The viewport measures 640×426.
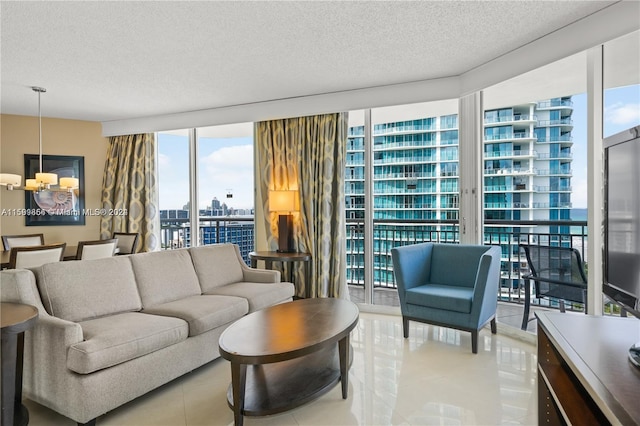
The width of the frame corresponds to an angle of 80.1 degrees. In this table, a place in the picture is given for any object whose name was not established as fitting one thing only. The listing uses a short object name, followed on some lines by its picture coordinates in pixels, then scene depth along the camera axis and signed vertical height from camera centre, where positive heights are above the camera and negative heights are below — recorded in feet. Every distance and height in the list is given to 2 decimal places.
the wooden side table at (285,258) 13.87 -1.73
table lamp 14.69 +0.04
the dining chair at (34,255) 10.46 -1.24
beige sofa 6.66 -2.36
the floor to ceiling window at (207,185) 17.65 +1.26
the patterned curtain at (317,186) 14.56 +1.00
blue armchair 10.00 -2.20
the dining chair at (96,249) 12.15 -1.24
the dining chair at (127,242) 16.22 -1.31
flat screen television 4.46 -0.14
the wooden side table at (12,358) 5.96 -2.35
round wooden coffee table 6.28 -2.41
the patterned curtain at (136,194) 18.63 +0.87
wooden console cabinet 3.32 -1.60
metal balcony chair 10.21 -1.83
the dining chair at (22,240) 13.94 -1.08
